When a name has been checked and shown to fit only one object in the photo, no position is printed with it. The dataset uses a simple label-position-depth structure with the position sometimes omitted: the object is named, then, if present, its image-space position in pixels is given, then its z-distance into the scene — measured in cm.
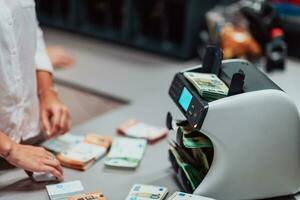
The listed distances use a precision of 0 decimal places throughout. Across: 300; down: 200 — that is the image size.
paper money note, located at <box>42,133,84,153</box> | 167
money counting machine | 140
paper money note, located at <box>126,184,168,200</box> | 146
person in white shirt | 150
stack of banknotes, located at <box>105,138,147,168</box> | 161
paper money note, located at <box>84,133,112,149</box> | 169
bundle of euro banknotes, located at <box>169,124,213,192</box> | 147
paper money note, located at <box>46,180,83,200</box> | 147
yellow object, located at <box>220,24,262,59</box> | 224
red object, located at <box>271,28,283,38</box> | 222
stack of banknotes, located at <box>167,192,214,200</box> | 142
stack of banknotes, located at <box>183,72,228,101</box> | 143
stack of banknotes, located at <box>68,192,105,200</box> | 145
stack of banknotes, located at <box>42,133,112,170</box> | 161
